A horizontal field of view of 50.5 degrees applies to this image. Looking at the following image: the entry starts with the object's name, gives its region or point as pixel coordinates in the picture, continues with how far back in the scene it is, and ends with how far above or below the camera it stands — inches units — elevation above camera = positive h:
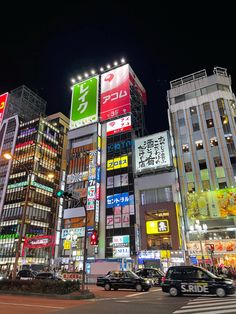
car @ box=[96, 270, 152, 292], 801.6 -45.1
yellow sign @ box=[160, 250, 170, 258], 1518.5 +71.9
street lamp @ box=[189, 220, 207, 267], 1283.0 +197.4
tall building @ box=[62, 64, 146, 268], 1811.0 +817.9
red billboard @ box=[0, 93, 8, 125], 3341.3 +2036.6
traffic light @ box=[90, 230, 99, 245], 979.3 +104.8
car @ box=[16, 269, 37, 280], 1214.9 -26.8
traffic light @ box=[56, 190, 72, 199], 643.5 +173.1
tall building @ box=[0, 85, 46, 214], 3114.2 +1961.6
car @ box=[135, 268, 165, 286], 1015.0 -30.3
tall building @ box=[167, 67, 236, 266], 1507.1 +703.0
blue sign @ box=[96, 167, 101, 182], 1994.0 +679.8
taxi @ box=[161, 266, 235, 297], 579.8 -37.1
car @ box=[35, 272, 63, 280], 1050.1 -32.5
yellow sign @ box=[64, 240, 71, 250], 1527.6 +130.8
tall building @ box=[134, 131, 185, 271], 1539.4 +385.4
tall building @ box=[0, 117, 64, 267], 2645.2 +844.4
